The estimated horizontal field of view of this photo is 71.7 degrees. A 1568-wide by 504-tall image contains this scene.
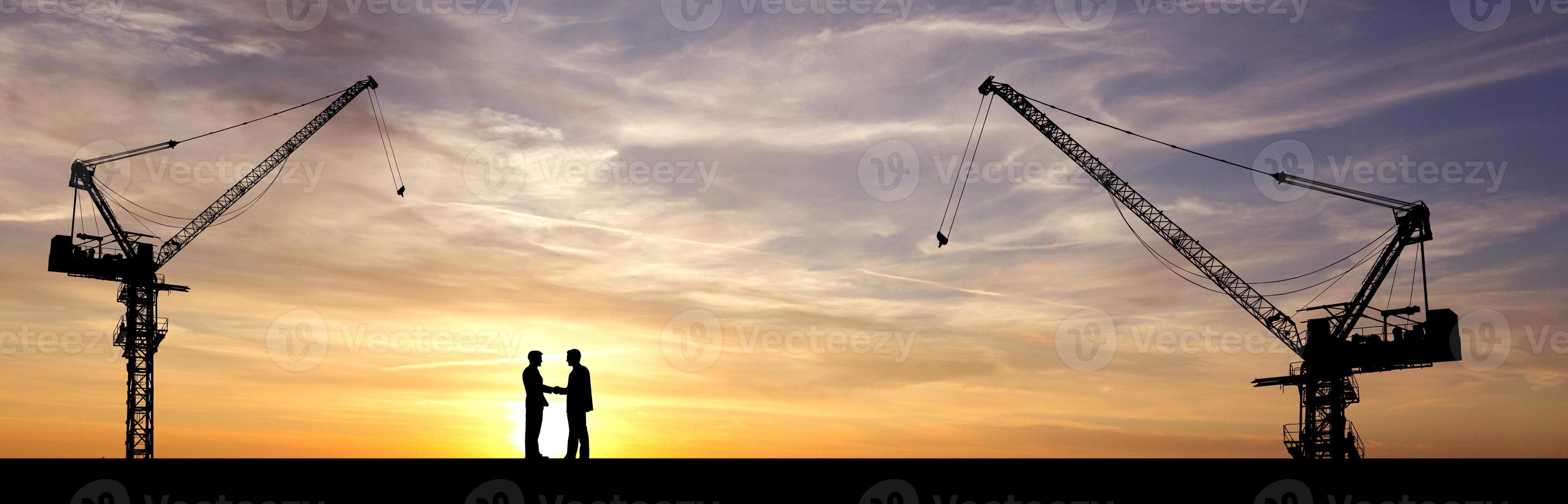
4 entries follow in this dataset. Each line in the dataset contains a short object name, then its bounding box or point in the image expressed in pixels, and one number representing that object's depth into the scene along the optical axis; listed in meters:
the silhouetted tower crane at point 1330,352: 111.81
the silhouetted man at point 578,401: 20.69
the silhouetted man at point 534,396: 20.64
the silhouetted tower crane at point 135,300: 115.50
